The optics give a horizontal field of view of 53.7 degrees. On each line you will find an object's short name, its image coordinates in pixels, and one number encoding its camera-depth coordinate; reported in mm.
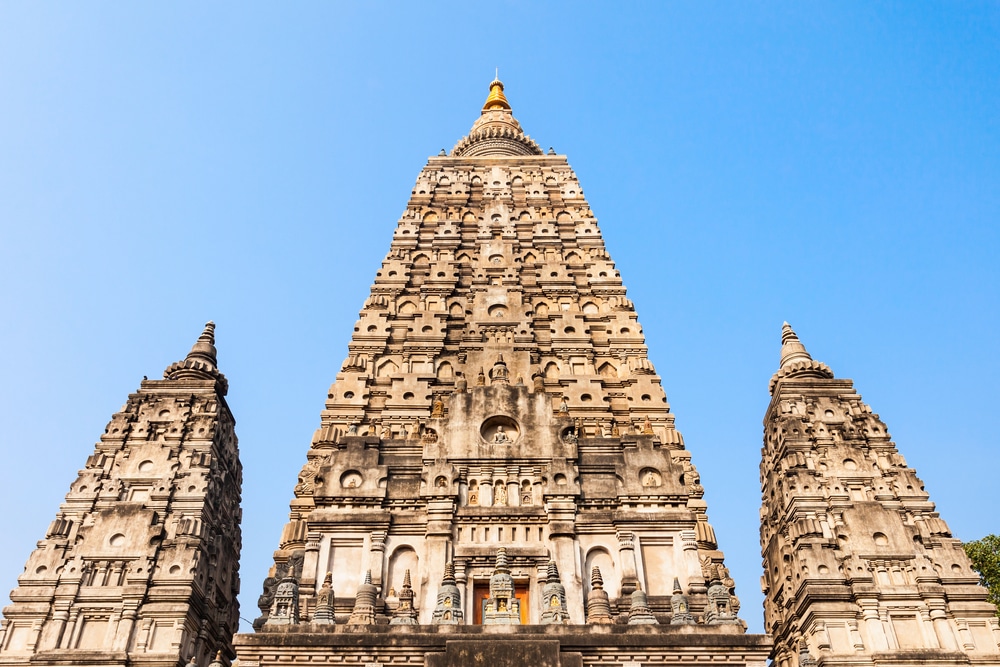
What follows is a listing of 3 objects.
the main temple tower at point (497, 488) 22203
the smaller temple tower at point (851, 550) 27953
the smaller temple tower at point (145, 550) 28016
